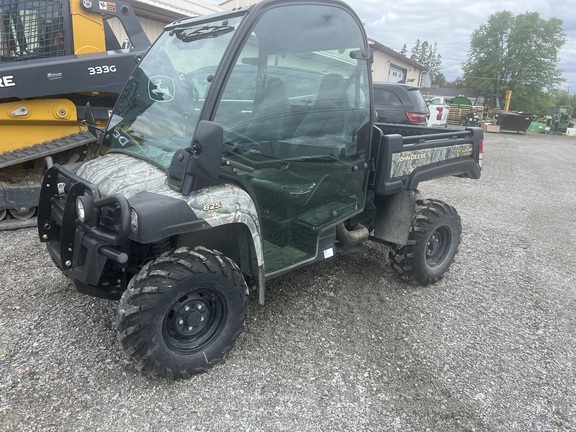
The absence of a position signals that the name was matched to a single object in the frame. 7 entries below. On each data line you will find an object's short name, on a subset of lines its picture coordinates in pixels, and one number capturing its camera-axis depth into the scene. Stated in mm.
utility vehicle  2543
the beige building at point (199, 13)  12039
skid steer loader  5188
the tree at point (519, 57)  50219
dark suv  10375
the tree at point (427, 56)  111550
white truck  22953
